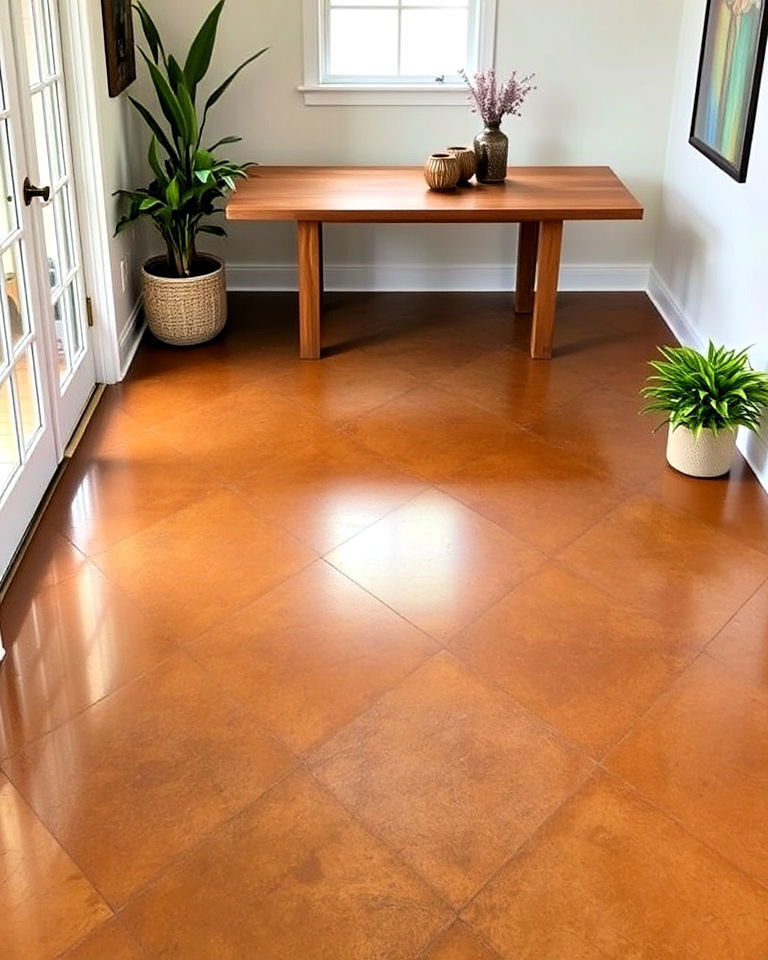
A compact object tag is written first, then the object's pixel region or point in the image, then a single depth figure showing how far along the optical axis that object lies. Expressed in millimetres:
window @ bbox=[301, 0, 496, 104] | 4582
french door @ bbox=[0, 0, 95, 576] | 2904
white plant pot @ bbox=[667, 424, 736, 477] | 3357
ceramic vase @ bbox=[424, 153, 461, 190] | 4133
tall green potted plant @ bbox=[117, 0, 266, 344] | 4113
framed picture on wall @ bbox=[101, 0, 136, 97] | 3787
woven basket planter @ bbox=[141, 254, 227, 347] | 4234
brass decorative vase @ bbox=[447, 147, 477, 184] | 4211
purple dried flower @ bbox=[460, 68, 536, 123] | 4254
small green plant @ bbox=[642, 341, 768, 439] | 3295
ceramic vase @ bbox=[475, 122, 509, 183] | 4273
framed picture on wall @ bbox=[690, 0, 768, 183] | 3590
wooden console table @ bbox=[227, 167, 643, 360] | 3955
